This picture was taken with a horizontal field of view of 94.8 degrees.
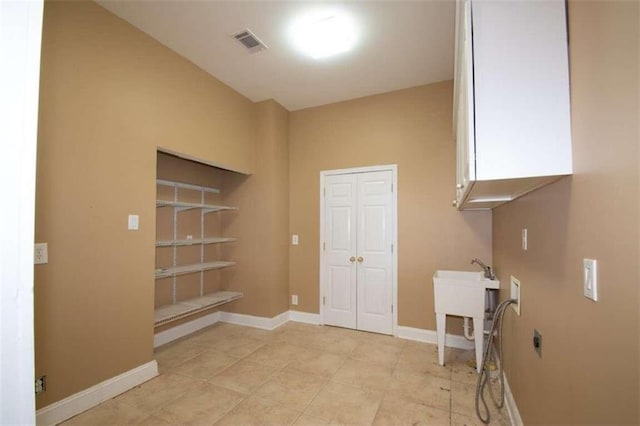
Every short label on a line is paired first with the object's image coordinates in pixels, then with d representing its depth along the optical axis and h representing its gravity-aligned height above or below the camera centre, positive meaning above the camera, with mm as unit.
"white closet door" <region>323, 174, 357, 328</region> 3826 -389
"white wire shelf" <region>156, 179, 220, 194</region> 3398 +437
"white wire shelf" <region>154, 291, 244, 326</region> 2906 -963
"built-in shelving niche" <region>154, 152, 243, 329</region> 3342 -227
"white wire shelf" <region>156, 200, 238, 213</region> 2965 +167
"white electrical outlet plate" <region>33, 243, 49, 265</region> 1889 -214
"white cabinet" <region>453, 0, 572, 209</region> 1199 +550
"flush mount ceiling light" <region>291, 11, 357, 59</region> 2404 +1638
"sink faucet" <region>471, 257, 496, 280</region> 2824 -479
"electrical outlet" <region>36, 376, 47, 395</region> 1896 -1063
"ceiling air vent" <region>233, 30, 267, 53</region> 2576 +1633
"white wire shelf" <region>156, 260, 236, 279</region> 2965 -537
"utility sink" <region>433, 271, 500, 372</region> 2646 -738
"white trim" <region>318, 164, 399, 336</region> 3549 +2
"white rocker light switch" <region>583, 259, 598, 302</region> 985 -196
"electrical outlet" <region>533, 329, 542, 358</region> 1495 -625
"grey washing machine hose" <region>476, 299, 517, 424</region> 1951 -1175
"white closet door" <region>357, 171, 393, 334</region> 3615 -395
